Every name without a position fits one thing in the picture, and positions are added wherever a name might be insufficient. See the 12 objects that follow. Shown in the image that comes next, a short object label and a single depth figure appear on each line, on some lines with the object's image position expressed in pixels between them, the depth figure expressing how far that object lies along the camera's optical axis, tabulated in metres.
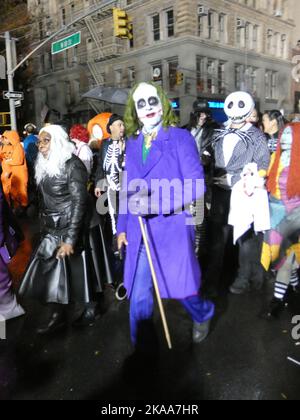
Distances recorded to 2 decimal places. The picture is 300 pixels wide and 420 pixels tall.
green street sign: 14.93
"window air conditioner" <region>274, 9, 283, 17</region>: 24.06
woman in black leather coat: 3.39
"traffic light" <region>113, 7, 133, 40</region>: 13.56
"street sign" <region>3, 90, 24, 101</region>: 17.07
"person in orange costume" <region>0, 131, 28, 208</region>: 8.05
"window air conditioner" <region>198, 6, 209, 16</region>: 23.72
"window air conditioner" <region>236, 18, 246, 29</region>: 25.44
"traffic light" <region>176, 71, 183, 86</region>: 21.81
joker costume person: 2.89
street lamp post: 17.06
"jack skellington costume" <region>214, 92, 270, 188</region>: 4.19
